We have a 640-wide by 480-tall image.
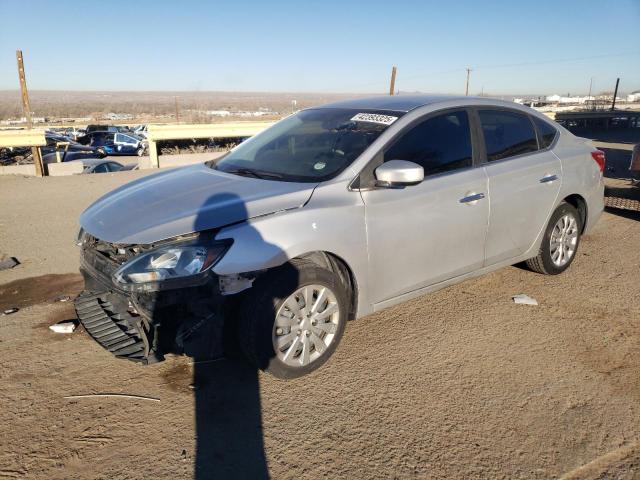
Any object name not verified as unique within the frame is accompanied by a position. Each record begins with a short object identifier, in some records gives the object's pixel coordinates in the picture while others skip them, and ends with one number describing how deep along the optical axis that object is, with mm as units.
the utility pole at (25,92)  18031
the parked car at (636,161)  8212
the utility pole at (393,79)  23500
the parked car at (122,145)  33375
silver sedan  2926
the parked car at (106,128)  43544
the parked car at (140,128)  46962
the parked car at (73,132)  43994
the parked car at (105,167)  16661
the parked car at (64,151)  25688
